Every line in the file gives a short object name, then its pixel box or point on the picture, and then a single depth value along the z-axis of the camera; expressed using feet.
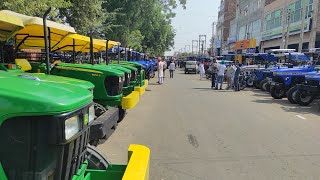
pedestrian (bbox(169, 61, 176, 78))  74.39
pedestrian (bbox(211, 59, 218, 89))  48.34
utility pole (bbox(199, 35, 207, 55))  286.00
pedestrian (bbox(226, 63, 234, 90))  47.55
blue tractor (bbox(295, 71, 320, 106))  30.69
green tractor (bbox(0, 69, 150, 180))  5.09
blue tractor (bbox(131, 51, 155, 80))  49.07
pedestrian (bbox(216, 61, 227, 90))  46.79
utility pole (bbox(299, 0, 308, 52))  75.88
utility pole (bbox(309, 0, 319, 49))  81.70
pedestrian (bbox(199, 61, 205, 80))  71.25
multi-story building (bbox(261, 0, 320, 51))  82.93
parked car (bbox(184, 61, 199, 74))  99.70
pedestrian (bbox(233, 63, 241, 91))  46.41
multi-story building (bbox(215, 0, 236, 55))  220.15
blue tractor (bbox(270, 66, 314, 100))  36.03
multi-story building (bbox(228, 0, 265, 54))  128.35
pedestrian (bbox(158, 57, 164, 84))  53.74
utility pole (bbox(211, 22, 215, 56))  231.68
